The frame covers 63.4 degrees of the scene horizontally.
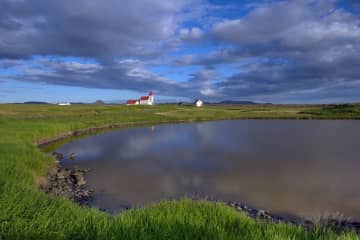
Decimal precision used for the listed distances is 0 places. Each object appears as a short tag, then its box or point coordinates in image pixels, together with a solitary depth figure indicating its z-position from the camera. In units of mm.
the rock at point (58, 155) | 20069
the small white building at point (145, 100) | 125000
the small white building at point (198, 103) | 128938
